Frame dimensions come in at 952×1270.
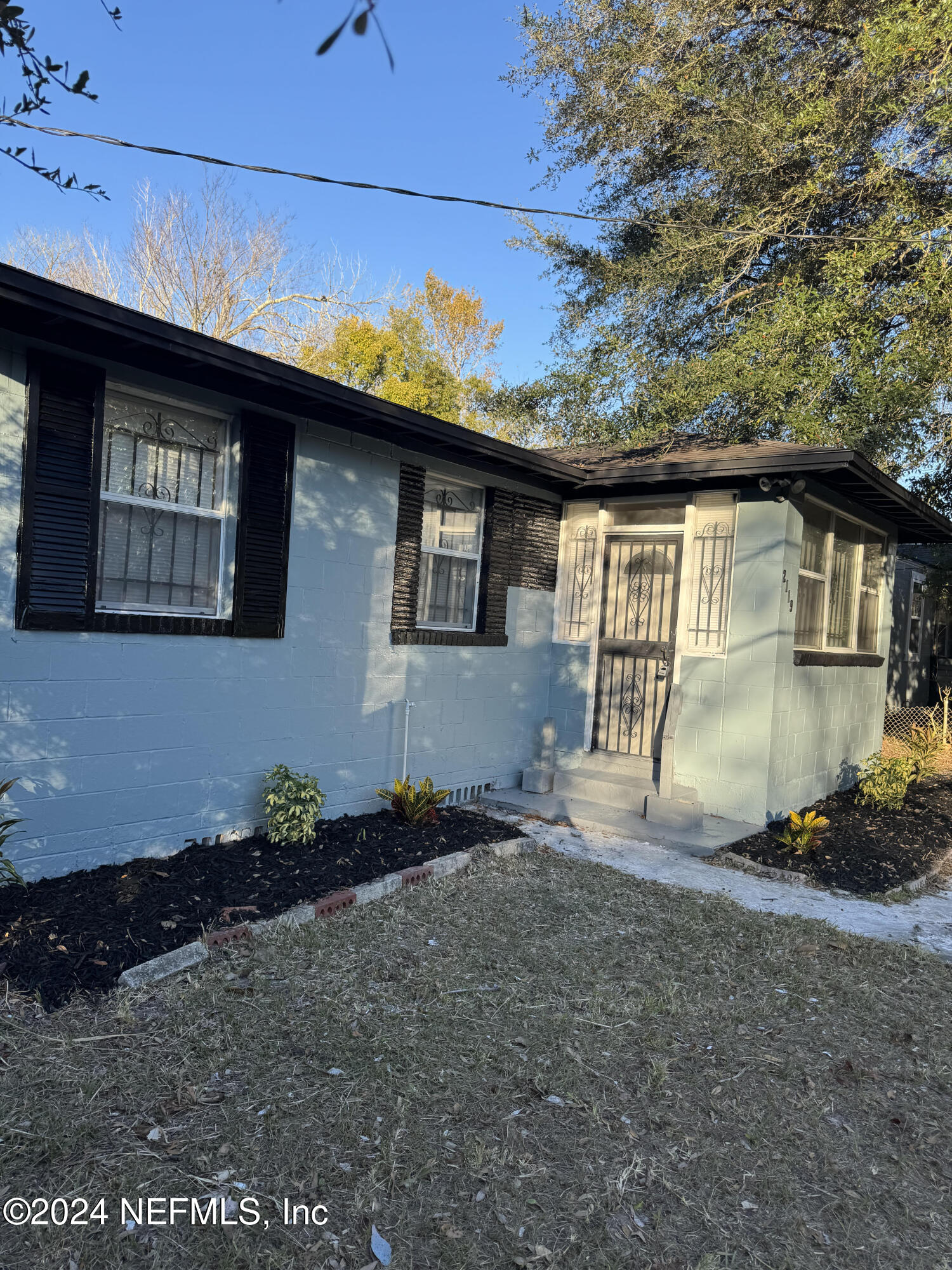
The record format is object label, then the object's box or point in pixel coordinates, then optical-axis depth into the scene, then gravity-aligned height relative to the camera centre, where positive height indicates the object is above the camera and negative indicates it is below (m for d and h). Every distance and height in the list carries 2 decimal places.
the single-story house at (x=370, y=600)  4.49 +0.17
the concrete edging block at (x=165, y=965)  3.54 -1.60
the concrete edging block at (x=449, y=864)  5.34 -1.58
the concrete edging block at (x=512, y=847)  5.90 -1.60
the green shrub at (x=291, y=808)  5.43 -1.29
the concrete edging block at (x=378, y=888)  4.77 -1.59
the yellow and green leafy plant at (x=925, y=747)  9.43 -1.19
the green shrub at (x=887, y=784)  7.87 -1.28
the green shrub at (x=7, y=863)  4.10 -1.34
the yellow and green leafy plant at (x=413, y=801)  6.25 -1.38
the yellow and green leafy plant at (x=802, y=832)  6.20 -1.41
